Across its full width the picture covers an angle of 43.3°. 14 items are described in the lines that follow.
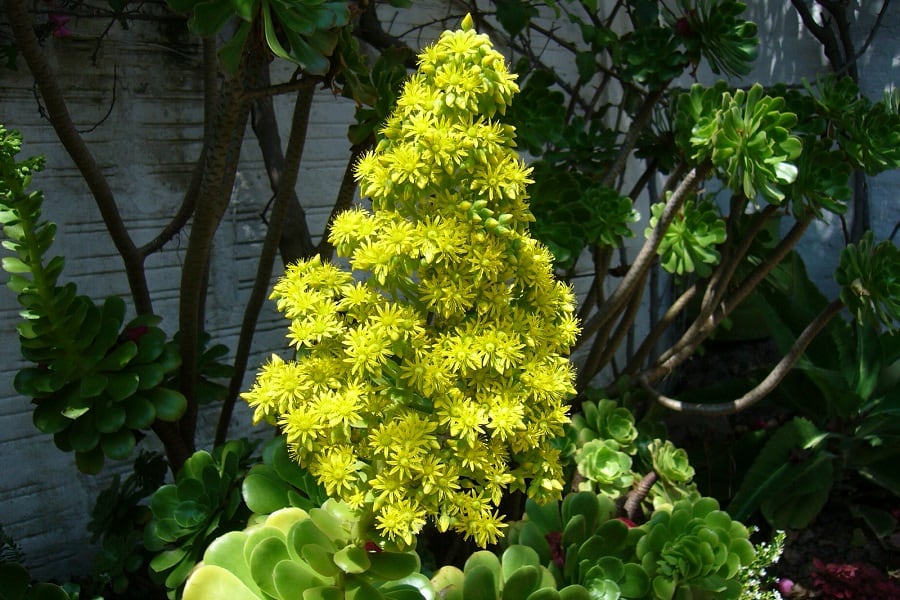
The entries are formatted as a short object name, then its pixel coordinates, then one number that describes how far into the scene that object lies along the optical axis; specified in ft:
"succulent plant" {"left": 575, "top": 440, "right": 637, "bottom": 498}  2.95
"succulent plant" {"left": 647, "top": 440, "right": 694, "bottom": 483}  2.98
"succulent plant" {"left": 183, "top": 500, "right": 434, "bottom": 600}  1.95
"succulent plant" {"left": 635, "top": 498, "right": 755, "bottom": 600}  2.51
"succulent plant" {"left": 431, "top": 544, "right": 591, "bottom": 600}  2.16
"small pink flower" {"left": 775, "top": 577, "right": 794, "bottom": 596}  3.39
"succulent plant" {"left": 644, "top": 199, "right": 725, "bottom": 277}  3.14
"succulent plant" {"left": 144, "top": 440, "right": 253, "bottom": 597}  2.43
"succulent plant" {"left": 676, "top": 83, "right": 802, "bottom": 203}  2.70
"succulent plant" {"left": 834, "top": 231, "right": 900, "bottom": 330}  2.96
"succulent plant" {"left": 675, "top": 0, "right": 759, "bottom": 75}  2.97
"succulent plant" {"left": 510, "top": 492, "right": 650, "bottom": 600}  2.41
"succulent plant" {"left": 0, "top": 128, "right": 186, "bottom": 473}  2.40
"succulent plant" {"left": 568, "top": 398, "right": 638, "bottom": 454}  3.12
